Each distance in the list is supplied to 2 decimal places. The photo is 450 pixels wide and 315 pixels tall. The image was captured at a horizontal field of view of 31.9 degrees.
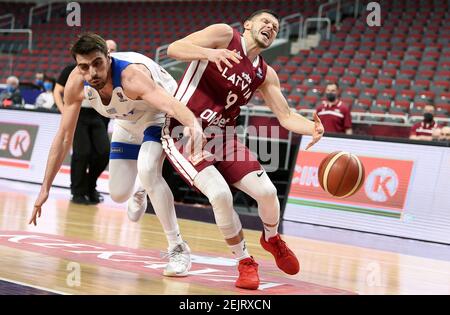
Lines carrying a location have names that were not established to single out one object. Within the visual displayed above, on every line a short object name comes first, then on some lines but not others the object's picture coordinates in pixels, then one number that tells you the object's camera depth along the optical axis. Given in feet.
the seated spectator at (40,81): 54.96
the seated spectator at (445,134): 33.12
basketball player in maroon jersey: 15.42
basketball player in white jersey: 14.84
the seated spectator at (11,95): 45.47
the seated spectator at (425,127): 36.37
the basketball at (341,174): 18.71
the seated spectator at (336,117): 35.45
